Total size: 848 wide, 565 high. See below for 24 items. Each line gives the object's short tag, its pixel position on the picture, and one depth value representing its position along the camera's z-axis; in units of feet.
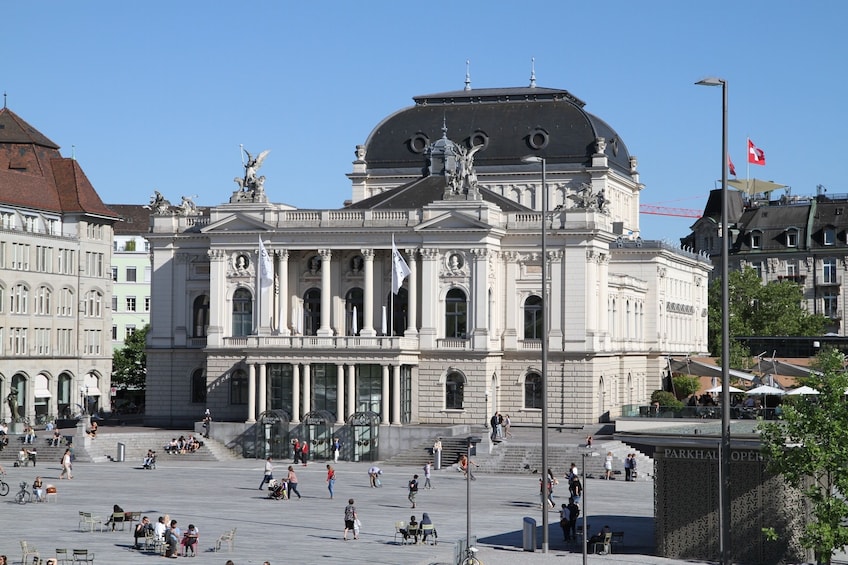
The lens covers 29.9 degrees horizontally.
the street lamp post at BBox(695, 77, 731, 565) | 128.57
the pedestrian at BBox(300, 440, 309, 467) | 287.28
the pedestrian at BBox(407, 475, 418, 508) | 217.97
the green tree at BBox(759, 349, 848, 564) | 134.10
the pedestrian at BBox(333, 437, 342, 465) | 295.07
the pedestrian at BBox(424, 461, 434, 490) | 245.86
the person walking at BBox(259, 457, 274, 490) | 234.27
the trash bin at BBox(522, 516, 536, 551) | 172.14
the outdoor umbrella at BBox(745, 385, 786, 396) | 271.14
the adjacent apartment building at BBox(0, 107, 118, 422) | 385.29
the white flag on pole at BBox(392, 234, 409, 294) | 303.68
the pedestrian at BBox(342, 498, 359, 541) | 185.78
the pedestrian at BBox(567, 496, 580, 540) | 179.93
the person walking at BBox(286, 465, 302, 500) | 231.71
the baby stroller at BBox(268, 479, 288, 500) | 228.22
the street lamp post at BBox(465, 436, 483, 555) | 156.50
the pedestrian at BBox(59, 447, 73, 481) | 254.68
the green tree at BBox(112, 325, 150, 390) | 455.22
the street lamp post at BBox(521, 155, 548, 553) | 168.96
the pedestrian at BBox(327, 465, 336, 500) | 229.86
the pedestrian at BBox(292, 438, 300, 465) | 290.46
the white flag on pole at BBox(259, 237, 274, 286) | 319.88
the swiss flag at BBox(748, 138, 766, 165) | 363.66
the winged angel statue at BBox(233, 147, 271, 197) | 330.95
